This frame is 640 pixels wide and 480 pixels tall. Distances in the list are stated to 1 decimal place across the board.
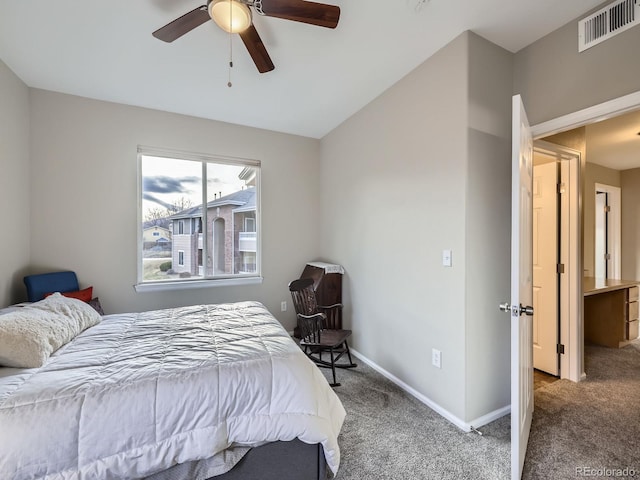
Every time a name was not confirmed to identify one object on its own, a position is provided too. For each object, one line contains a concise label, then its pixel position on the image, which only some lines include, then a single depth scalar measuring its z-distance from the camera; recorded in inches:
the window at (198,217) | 125.7
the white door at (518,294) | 58.7
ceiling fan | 56.5
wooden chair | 100.5
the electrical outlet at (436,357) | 84.3
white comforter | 41.6
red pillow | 98.9
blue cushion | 93.7
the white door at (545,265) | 107.3
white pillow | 52.0
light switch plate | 80.8
